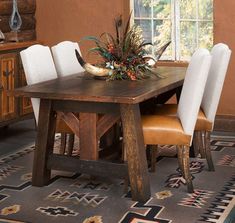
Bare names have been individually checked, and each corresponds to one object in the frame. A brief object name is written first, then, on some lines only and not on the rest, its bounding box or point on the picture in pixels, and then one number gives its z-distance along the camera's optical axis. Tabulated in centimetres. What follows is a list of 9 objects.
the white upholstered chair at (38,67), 458
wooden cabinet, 598
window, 654
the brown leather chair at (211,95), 457
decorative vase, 644
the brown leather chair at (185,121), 404
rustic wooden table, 397
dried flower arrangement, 455
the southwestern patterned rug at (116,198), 380
